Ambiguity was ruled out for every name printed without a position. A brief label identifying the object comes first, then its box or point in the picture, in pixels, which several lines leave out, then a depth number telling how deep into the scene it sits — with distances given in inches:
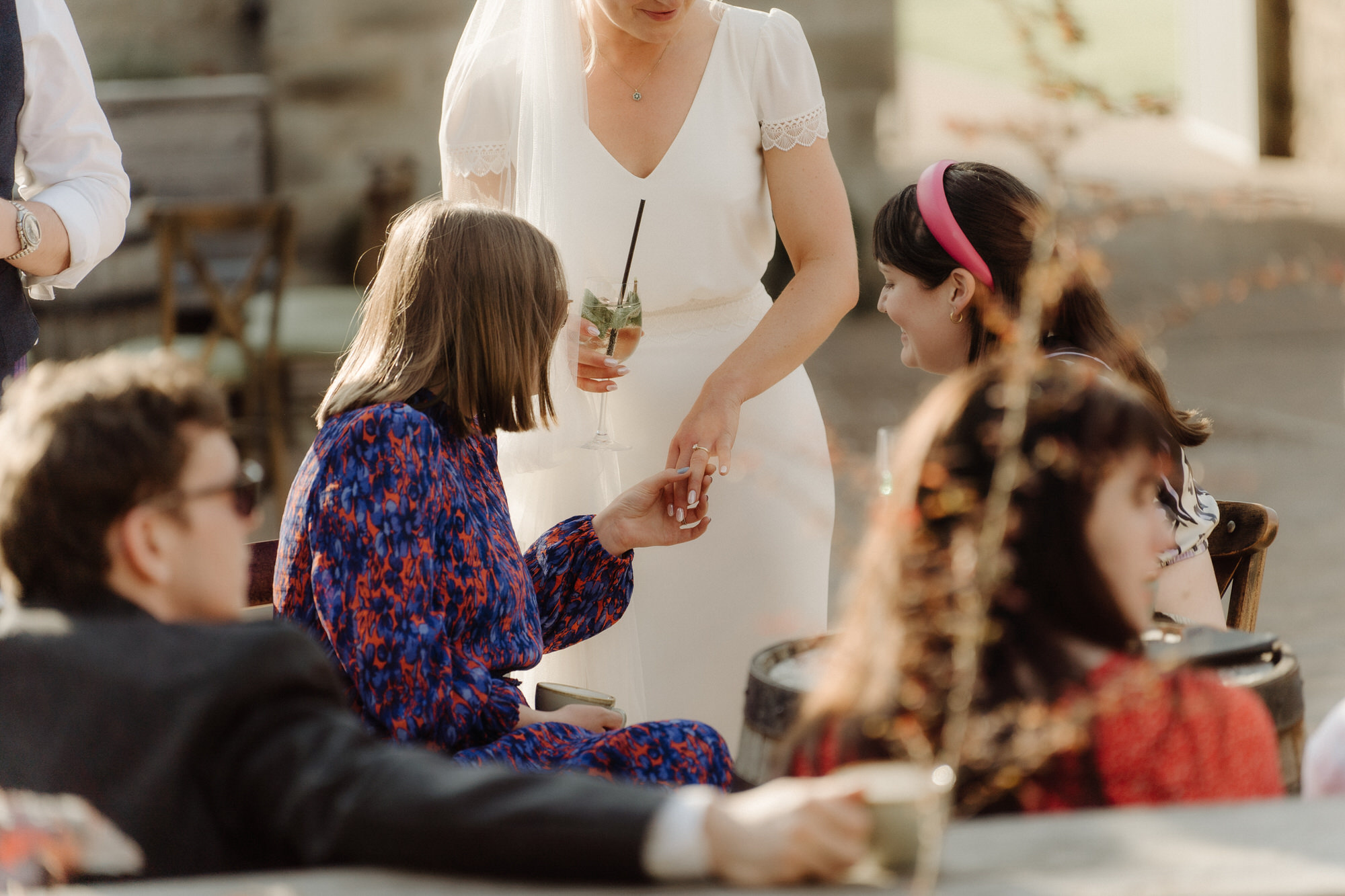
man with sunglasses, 127.2
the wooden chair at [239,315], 269.8
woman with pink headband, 172.7
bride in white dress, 181.5
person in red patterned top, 145.9
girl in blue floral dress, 160.2
